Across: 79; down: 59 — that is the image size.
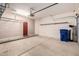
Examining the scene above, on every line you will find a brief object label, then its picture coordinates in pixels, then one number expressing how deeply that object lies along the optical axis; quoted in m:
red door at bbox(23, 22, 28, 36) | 5.38
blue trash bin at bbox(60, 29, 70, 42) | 3.47
